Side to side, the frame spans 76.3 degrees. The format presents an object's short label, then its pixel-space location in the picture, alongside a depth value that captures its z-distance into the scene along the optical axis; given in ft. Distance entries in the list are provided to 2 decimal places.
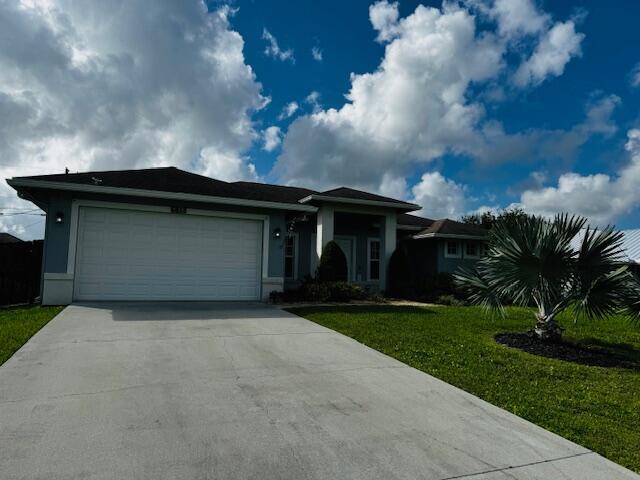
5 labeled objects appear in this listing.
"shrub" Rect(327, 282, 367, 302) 41.78
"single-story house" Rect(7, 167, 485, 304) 34.09
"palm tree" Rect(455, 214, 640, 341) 23.47
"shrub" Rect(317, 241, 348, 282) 45.96
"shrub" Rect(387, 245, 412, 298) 52.04
